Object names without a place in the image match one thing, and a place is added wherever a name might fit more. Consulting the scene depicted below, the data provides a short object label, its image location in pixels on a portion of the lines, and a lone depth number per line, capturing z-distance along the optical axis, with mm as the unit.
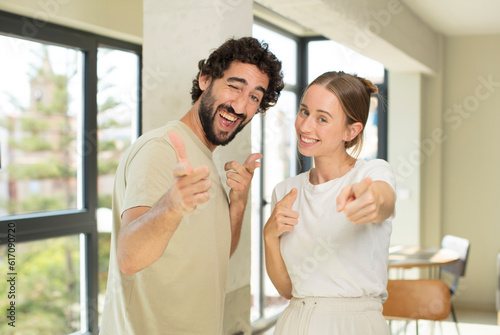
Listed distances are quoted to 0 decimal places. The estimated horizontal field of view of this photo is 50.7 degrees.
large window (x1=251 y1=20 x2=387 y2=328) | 5250
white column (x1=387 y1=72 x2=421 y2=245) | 5754
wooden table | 4398
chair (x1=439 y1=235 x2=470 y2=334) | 4883
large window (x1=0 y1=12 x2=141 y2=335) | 3223
